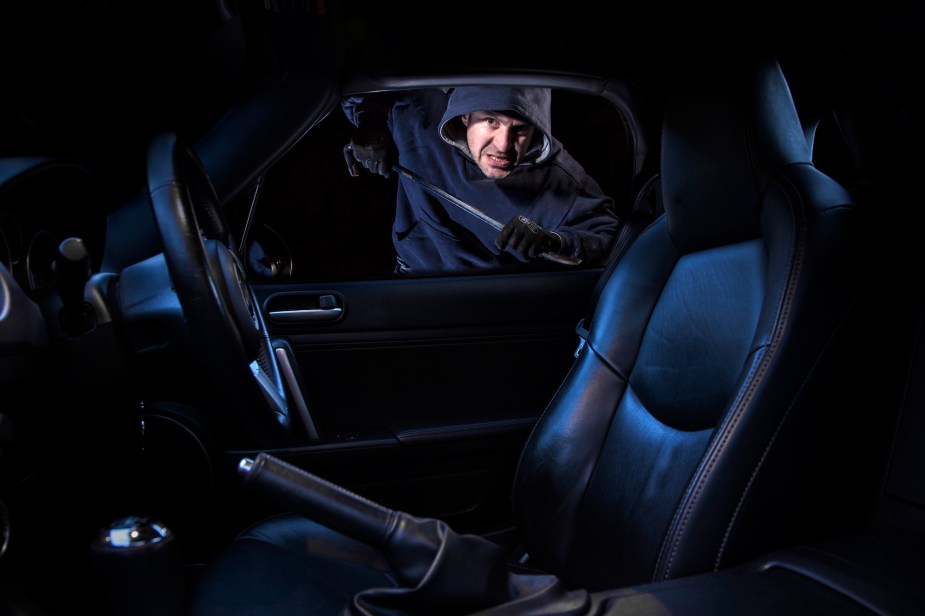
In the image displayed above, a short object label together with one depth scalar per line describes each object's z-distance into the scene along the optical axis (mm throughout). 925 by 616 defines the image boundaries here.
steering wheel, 850
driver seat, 742
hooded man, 2467
